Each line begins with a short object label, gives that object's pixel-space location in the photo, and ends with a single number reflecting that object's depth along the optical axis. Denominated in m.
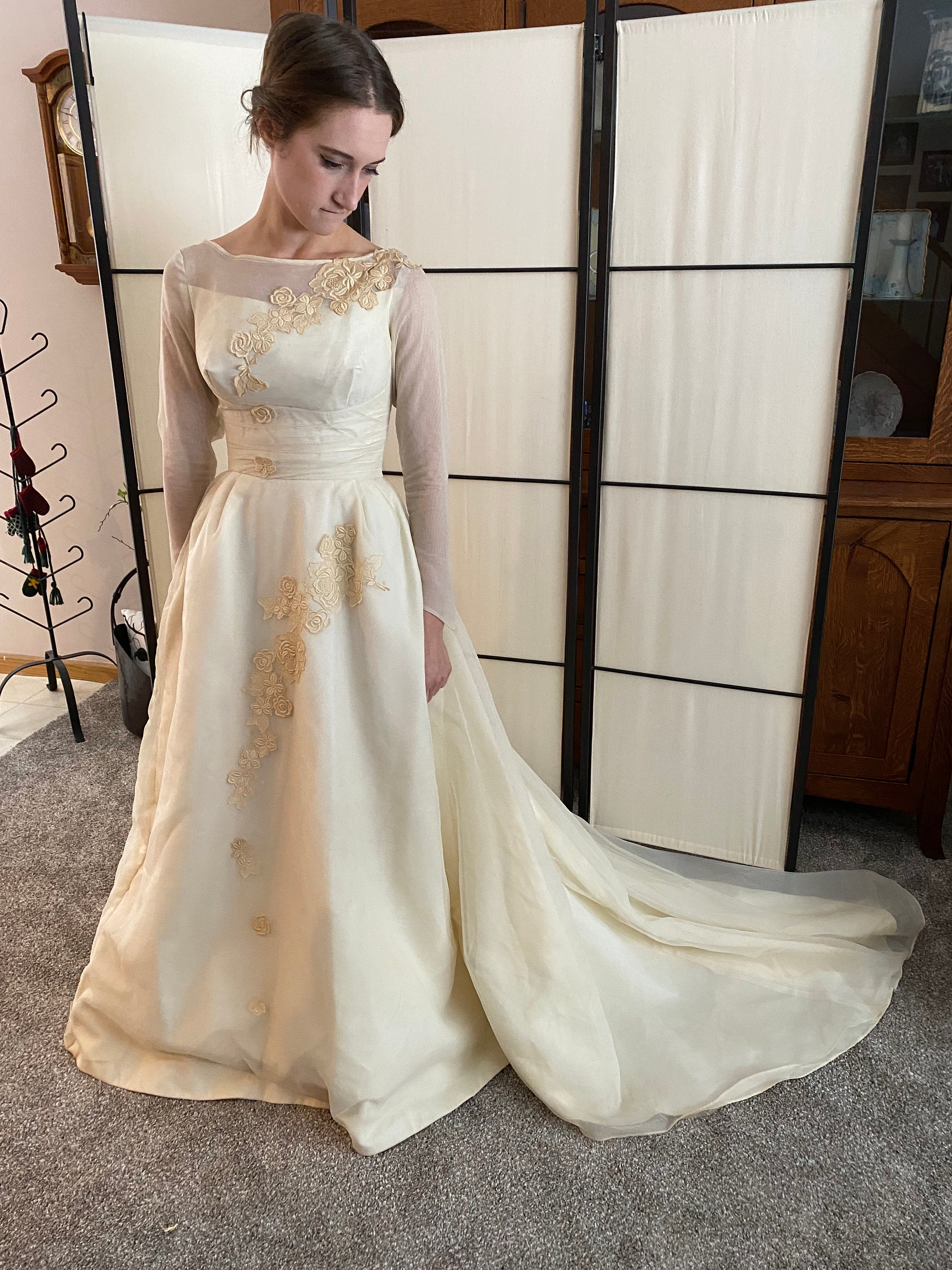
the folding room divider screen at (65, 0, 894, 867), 1.66
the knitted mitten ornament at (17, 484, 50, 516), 2.64
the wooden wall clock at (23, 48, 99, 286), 2.45
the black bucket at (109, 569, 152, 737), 2.64
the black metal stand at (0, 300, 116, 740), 2.62
